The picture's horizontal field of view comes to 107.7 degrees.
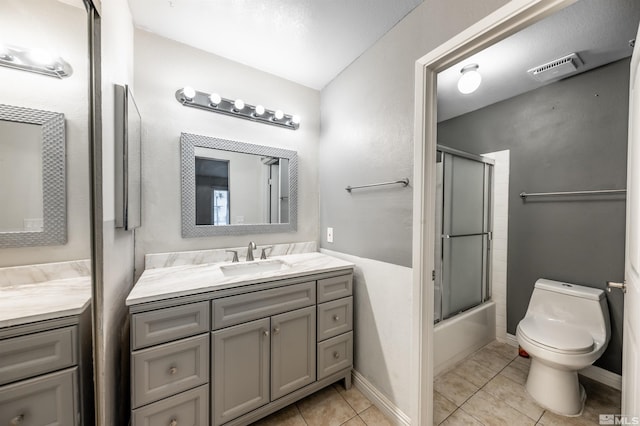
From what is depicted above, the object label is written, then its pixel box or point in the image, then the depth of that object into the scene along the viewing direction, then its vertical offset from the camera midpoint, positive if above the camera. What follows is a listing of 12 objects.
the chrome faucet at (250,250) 1.72 -0.30
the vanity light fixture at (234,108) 1.56 +0.74
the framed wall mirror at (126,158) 1.05 +0.25
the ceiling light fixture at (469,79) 1.64 +0.93
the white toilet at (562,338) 1.46 -0.85
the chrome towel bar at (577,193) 1.67 +0.14
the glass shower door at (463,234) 1.98 -0.21
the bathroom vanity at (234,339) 1.04 -0.68
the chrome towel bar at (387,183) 1.34 +0.17
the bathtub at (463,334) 1.85 -1.07
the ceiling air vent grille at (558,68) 1.62 +1.05
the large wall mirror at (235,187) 1.60 +0.17
